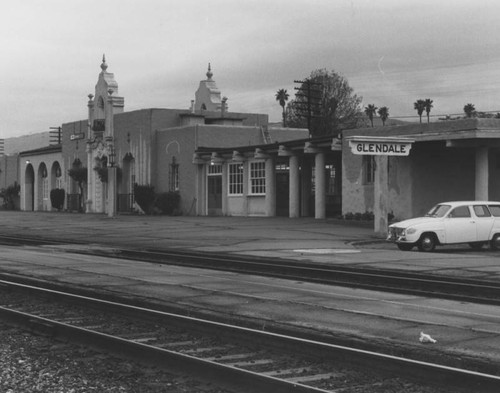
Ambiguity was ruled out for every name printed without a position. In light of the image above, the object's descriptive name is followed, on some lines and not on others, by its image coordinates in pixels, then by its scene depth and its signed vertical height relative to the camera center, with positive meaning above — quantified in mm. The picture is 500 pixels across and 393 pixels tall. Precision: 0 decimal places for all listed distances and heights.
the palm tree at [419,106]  107625 +12693
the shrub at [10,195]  72375 +721
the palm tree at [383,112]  106625 +11909
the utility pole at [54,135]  84819 +7252
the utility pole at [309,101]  65188 +9321
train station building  31203 +1900
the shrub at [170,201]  48469 +4
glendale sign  26031 +1806
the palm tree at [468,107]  101000 +11675
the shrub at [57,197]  62219 +411
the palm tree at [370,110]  107412 +12397
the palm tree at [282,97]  118238 +15528
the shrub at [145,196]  49969 +334
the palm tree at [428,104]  107625 +12846
